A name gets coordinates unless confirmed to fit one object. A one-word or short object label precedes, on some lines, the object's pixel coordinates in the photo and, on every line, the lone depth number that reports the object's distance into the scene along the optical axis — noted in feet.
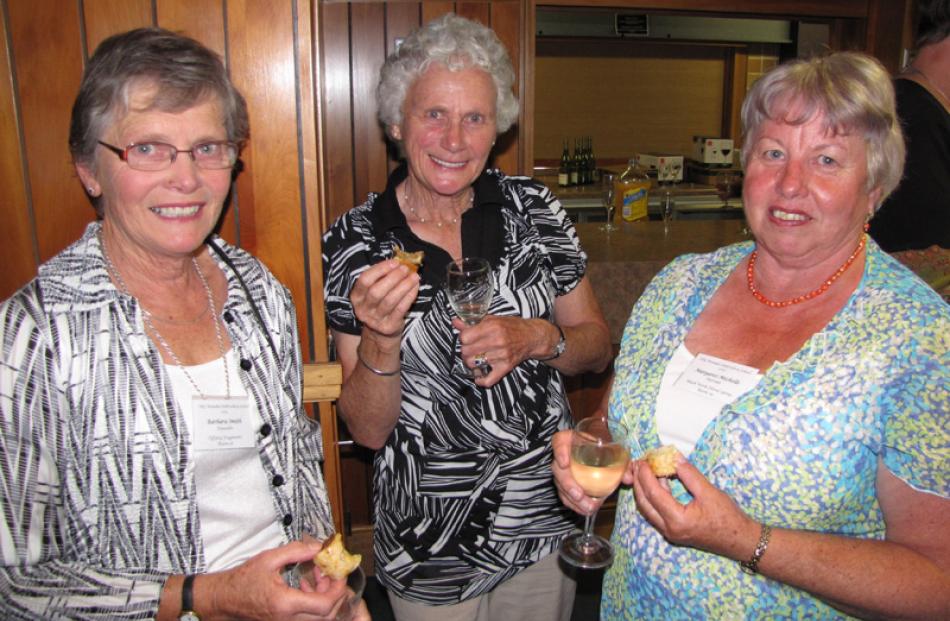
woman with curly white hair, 6.52
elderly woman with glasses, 4.38
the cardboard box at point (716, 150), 25.29
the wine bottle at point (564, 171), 24.27
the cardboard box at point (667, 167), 23.43
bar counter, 12.04
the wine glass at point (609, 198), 15.51
